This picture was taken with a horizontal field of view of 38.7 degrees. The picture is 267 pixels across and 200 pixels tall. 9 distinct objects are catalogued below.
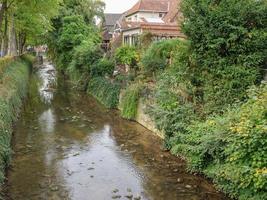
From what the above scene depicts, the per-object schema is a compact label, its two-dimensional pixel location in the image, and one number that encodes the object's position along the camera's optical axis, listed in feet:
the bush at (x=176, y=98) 54.80
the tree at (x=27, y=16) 105.19
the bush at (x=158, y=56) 72.33
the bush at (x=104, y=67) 102.22
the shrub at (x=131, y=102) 74.79
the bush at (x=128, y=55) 88.33
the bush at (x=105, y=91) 88.99
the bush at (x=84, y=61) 109.19
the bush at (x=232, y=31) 49.60
